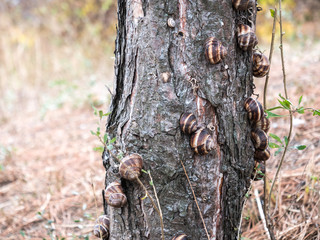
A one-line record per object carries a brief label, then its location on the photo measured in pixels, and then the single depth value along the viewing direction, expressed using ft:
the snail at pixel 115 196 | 2.89
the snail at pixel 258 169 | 3.04
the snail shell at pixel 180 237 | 2.89
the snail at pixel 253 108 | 2.93
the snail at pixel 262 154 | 3.04
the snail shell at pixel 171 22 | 2.85
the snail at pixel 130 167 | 2.87
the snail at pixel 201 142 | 2.86
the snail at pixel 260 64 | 2.97
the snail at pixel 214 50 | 2.82
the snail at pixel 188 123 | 2.87
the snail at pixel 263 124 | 3.01
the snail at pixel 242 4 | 2.84
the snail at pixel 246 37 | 2.87
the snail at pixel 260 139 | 2.99
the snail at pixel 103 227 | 3.05
